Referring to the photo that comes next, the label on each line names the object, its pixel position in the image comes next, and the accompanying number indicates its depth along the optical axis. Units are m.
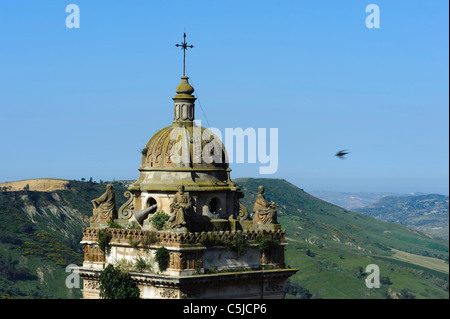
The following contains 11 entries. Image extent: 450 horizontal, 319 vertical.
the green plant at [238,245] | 50.72
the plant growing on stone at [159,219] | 50.06
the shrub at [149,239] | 49.62
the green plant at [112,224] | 52.28
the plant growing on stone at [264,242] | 51.62
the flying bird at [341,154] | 51.28
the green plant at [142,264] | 49.97
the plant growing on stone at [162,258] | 49.06
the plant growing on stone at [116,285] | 50.51
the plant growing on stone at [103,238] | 51.69
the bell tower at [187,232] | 49.19
